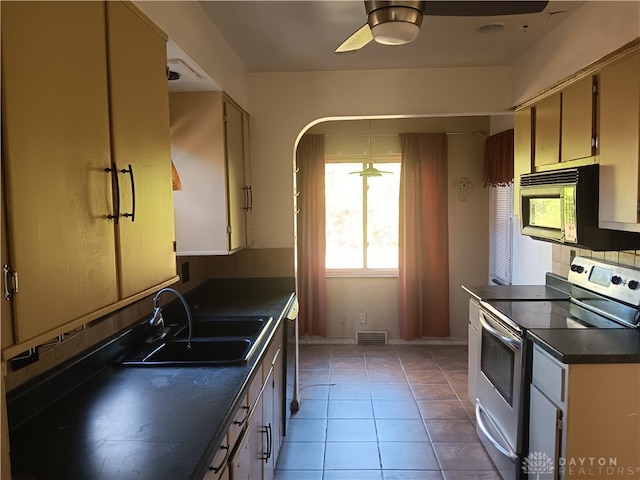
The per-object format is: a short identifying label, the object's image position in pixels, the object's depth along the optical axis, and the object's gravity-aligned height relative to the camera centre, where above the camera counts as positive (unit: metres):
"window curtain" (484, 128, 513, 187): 4.21 +0.44
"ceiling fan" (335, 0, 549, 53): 1.53 +0.65
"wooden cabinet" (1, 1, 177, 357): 0.95 +0.13
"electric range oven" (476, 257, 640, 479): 2.33 -0.65
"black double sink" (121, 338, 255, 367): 2.25 -0.67
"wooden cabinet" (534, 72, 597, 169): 2.30 +0.43
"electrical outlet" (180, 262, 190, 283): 2.93 -0.38
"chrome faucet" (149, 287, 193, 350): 2.23 -0.52
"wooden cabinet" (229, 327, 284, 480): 1.75 -0.94
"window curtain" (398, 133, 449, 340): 4.88 -0.24
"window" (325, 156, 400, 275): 5.11 -0.13
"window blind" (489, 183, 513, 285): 4.41 -0.26
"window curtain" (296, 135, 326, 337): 4.91 -0.22
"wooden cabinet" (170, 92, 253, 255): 2.60 +0.22
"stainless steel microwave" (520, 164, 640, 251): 2.26 -0.03
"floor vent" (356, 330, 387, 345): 5.14 -1.40
